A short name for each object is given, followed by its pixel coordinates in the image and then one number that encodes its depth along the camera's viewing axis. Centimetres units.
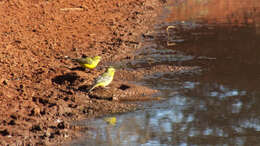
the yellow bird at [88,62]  2055
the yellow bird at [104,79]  1778
